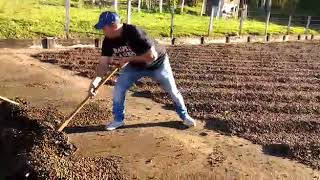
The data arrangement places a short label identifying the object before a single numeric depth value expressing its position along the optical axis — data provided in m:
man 3.62
